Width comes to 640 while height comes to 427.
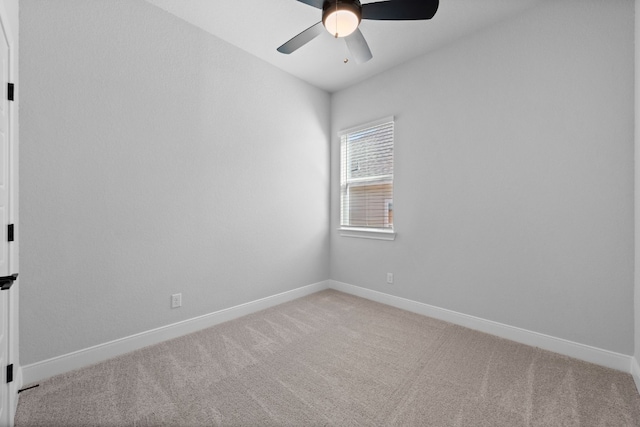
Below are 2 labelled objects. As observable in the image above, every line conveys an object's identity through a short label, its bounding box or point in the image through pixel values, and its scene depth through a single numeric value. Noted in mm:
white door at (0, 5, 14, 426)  1306
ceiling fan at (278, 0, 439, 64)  1659
